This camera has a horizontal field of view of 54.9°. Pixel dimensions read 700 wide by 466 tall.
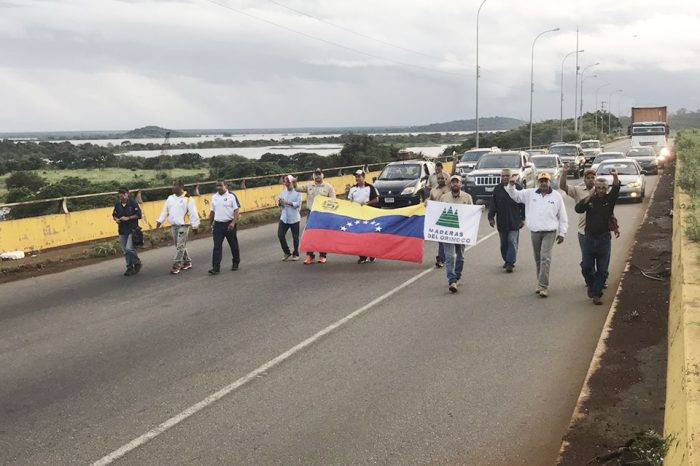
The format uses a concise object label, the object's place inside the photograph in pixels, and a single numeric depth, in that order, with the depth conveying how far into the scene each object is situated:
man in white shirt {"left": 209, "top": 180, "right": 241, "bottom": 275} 13.16
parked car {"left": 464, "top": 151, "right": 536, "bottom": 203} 22.81
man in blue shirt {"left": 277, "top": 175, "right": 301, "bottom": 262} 13.82
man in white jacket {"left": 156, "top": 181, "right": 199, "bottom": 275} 13.13
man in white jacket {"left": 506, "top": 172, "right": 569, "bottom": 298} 10.22
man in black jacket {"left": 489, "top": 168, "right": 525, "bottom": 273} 12.13
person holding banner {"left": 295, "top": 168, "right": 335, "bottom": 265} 14.32
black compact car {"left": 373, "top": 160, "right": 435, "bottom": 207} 22.72
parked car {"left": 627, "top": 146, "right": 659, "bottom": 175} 37.66
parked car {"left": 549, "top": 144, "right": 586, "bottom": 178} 37.78
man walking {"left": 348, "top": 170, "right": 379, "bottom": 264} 14.20
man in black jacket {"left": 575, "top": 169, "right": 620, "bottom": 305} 9.65
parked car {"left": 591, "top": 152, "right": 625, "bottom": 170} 34.22
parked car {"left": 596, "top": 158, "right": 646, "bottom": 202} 23.66
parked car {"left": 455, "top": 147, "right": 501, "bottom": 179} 32.22
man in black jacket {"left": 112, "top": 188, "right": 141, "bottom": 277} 13.11
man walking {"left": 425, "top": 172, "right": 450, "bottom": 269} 12.28
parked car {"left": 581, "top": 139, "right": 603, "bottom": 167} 46.97
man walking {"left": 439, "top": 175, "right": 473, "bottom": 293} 10.77
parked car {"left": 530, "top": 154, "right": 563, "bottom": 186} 30.05
